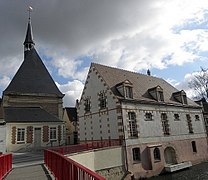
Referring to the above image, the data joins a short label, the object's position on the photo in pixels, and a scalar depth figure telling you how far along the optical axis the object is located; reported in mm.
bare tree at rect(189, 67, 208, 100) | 31656
